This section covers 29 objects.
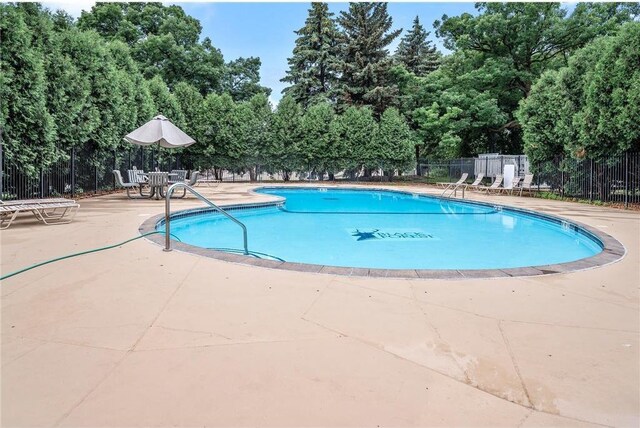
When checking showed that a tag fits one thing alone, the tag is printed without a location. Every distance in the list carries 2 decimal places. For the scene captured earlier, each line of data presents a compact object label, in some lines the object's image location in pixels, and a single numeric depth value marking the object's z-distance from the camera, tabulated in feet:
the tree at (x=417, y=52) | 101.05
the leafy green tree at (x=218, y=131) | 74.33
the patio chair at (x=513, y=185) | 51.93
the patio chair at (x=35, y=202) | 22.18
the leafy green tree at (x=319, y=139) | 75.97
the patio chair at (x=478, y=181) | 58.82
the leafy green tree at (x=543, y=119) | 44.47
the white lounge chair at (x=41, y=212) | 21.24
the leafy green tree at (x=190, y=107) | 73.31
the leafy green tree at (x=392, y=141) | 77.25
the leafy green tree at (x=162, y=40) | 90.27
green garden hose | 12.44
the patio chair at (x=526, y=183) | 50.26
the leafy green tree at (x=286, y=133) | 75.77
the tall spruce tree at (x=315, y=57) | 91.61
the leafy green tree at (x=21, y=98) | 27.96
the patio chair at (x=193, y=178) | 44.76
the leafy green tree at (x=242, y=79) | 103.14
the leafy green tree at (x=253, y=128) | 76.18
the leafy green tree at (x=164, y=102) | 60.54
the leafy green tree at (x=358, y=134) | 77.05
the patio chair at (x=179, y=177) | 43.91
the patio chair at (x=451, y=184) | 55.09
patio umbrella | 38.65
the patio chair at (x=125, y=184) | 38.70
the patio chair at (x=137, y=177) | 42.27
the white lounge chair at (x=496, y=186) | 52.54
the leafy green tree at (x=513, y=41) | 72.33
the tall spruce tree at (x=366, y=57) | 88.63
